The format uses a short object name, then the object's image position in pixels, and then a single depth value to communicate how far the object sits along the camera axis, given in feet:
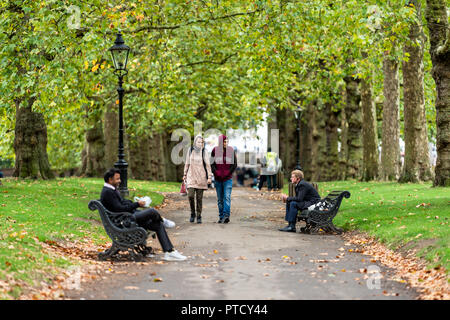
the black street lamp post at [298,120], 94.11
